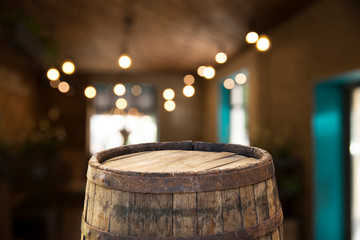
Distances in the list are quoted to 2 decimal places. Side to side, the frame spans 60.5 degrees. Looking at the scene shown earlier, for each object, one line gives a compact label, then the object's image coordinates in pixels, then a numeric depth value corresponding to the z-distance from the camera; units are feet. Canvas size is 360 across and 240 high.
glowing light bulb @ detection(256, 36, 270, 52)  10.59
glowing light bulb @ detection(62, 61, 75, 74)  13.41
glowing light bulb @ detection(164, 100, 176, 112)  24.30
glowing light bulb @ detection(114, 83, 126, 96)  17.87
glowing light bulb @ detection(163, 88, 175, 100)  21.25
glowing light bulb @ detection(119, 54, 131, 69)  12.08
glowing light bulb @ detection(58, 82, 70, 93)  23.50
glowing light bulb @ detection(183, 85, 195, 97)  18.61
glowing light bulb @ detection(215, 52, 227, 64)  12.72
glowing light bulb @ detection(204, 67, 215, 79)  14.15
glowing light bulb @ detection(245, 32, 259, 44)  10.57
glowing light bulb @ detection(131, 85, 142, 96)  29.51
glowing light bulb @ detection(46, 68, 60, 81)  13.87
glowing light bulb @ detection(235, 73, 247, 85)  21.03
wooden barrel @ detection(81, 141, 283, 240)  2.72
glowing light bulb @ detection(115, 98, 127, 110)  25.39
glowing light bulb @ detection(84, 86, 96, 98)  19.79
